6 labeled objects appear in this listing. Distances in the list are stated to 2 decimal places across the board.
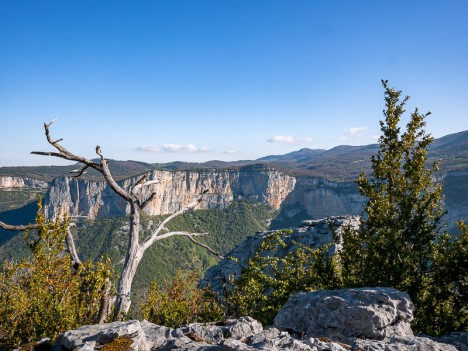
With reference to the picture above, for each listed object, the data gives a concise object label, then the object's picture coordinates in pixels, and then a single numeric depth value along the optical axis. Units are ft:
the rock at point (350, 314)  28.37
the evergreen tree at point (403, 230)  37.88
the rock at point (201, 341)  21.86
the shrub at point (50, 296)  28.91
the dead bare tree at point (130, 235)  32.19
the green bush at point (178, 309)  37.42
